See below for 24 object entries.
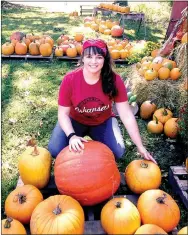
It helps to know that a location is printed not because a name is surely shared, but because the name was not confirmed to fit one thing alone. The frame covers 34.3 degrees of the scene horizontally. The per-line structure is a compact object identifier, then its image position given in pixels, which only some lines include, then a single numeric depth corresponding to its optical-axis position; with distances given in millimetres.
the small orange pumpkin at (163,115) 4344
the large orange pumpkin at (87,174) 2529
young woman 2885
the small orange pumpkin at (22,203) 2486
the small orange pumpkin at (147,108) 4656
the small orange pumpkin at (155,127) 4316
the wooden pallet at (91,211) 2478
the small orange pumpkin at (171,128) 4090
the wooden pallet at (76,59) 7008
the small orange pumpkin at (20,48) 6930
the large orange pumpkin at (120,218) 2307
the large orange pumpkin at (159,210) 2402
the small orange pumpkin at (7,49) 6918
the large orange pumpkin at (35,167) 2762
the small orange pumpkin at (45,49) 6891
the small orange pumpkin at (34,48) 6938
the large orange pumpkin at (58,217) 2189
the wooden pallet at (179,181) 3051
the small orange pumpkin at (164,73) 4840
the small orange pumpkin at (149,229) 2186
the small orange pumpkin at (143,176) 2762
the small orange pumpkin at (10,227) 2215
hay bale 4574
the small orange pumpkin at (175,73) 4760
